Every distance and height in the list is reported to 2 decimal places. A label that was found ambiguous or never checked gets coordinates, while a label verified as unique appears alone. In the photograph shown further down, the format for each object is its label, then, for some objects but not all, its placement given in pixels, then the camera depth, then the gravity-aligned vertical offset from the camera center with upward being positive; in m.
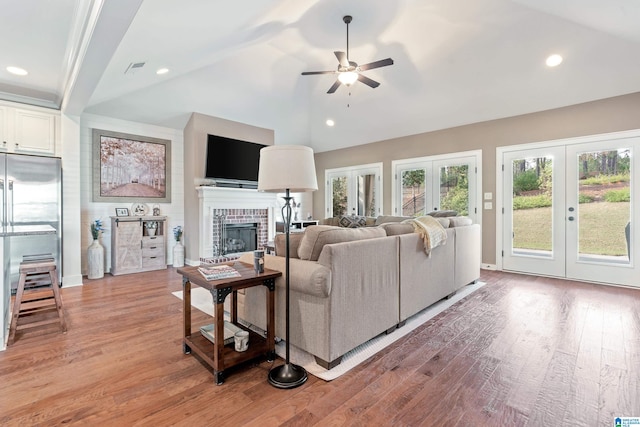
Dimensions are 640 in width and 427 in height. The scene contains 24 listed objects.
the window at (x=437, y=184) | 5.51 +0.53
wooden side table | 1.84 -0.78
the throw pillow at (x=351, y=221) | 5.03 -0.17
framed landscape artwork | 4.99 +0.77
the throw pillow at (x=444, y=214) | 4.73 -0.05
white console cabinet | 4.86 -0.57
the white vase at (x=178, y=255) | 5.50 -0.80
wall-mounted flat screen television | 5.76 +1.03
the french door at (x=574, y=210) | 4.15 +0.01
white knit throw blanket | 2.98 -0.21
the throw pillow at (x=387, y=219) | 5.18 -0.14
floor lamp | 1.88 +0.22
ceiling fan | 3.57 +1.75
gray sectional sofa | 2.04 -0.58
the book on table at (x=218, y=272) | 1.96 -0.41
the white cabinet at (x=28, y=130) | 3.81 +1.07
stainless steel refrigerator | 3.64 +0.13
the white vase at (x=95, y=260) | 4.59 -0.75
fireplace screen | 5.93 -0.54
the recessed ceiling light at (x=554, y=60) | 3.92 +1.99
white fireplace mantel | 5.51 +0.18
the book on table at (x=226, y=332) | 2.14 -0.88
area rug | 2.03 -1.06
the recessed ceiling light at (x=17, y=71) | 3.26 +1.55
